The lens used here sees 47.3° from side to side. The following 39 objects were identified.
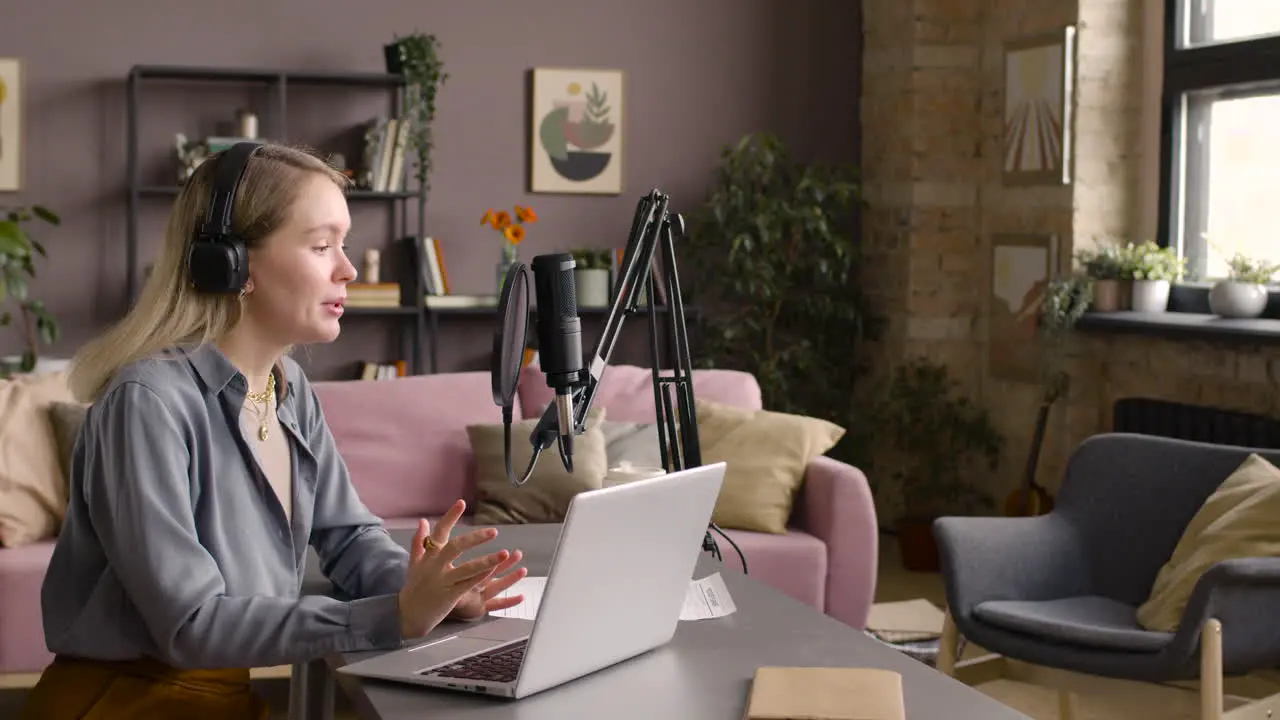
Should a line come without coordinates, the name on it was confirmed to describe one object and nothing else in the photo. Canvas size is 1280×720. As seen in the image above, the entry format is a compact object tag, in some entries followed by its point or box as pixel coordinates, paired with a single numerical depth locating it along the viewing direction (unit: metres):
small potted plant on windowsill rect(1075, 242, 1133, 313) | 5.00
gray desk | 1.52
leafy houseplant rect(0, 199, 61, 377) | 4.87
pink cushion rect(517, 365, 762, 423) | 4.34
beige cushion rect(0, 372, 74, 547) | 3.63
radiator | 4.34
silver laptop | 1.50
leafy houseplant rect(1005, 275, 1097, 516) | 5.04
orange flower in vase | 5.57
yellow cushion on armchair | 3.07
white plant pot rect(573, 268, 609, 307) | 5.64
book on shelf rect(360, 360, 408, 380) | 5.62
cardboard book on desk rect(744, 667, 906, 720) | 1.45
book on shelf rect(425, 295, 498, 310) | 5.57
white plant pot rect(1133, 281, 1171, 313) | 4.92
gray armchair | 2.89
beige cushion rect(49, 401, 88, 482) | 3.77
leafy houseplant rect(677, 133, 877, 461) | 5.66
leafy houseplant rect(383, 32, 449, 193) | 5.44
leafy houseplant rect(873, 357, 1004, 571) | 5.58
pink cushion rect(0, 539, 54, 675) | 3.49
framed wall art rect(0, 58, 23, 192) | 5.36
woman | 1.57
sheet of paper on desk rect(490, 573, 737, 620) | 1.92
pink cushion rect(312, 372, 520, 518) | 4.09
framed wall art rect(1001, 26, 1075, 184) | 5.20
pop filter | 1.51
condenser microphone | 1.58
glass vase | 5.66
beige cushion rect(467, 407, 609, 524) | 3.95
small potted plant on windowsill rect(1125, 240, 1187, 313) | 4.92
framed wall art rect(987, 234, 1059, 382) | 5.36
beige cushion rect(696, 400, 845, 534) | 4.00
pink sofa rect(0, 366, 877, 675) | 3.93
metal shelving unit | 5.33
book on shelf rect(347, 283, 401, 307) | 5.48
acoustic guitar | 5.18
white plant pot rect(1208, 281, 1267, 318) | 4.53
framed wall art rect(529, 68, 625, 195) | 5.91
